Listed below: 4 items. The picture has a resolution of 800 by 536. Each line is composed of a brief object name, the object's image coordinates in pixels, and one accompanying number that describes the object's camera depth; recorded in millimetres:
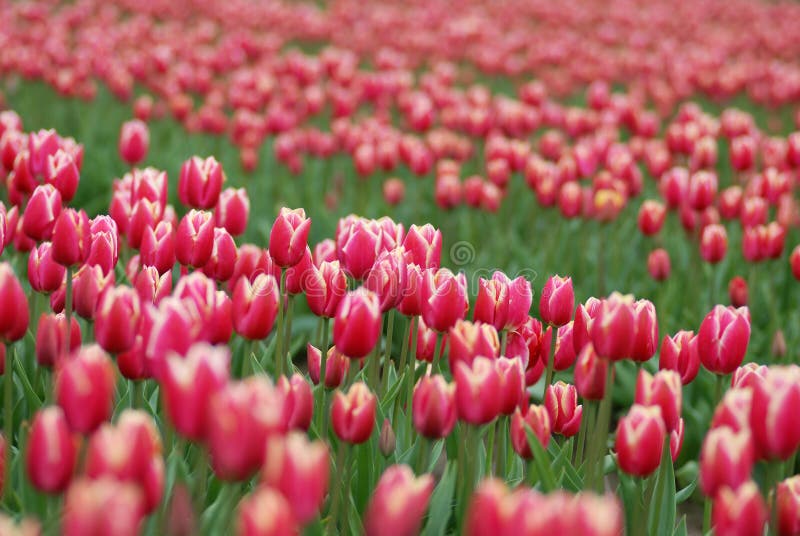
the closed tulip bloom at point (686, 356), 2506
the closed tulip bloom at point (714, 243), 4211
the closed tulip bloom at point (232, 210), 3273
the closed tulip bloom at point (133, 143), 4379
